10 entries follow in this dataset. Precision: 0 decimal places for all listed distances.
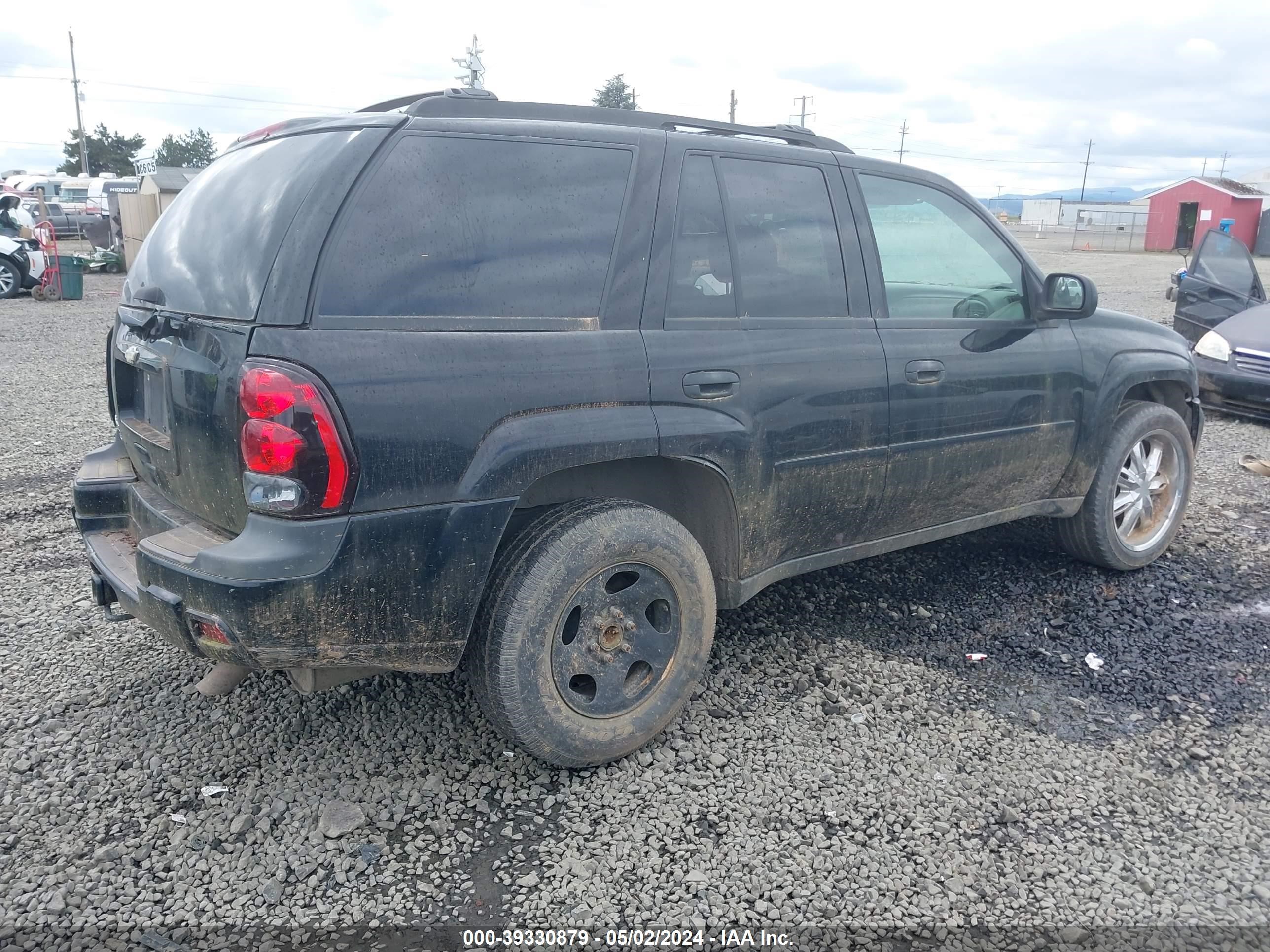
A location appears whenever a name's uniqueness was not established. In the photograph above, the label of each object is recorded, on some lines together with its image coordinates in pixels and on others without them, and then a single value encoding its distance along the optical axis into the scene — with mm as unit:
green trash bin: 17984
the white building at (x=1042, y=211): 71625
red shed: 44125
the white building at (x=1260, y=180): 73000
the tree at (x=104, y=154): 62125
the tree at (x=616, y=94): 62031
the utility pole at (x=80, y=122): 56094
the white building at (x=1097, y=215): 58625
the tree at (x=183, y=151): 66938
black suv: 2525
